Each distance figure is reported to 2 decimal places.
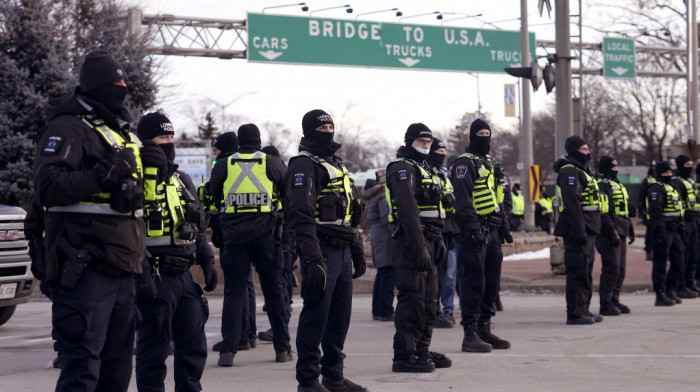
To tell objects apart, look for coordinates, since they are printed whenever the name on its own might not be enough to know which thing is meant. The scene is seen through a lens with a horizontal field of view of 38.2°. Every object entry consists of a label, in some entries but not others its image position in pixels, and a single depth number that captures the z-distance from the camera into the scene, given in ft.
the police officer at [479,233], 32.19
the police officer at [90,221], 16.69
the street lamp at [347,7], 102.63
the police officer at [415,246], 27.71
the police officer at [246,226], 30.30
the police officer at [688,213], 51.01
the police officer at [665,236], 48.01
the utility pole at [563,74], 55.98
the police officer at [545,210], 124.06
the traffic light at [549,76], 55.62
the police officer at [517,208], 119.65
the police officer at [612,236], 42.60
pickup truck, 38.50
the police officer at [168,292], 21.01
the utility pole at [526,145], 106.22
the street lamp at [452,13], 108.35
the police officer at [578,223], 38.73
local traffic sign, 122.31
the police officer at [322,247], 24.29
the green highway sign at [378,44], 96.78
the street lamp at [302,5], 99.25
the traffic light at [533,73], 55.26
